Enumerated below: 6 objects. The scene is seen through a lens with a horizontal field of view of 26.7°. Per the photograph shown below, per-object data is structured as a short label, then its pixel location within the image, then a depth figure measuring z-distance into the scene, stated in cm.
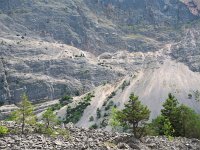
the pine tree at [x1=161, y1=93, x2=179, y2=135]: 8388
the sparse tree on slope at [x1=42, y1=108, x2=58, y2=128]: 5212
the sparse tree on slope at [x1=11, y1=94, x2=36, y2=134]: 4828
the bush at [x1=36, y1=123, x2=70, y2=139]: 4634
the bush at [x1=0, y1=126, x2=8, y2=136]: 4266
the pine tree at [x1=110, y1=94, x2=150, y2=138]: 5416
